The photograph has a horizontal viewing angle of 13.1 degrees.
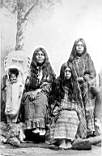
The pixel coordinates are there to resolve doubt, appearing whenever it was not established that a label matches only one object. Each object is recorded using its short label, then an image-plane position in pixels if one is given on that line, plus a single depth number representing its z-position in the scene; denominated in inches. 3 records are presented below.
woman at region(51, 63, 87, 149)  125.2
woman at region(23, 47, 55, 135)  127.5
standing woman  128.0
